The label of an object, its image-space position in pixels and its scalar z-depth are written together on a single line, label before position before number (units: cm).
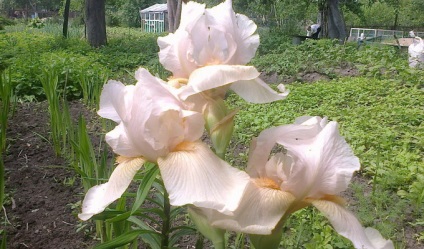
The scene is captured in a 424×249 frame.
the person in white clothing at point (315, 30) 1447
